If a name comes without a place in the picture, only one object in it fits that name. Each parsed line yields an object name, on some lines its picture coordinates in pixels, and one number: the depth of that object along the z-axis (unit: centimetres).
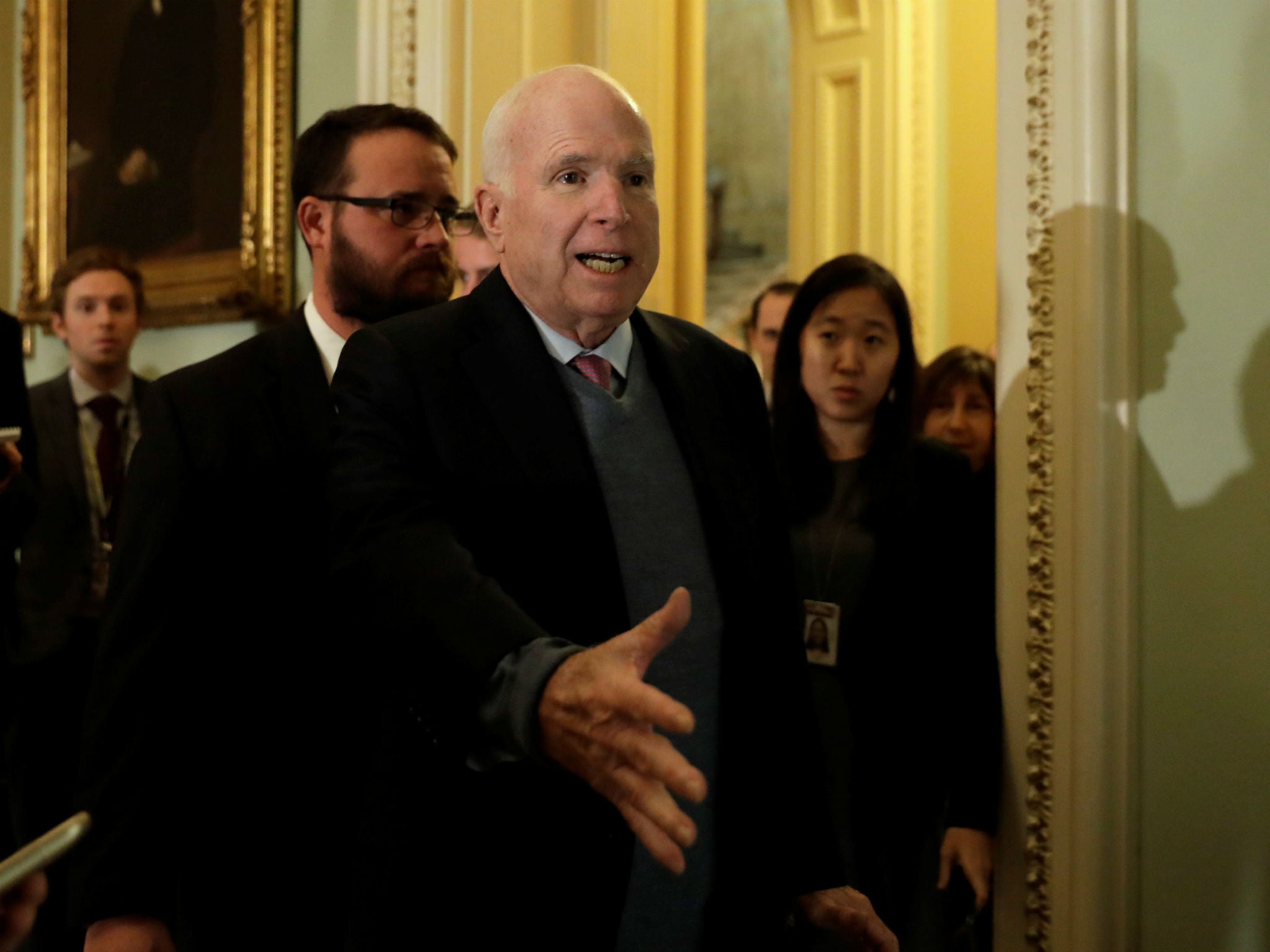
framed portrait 393
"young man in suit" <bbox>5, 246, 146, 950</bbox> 359
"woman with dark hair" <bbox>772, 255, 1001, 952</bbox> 246
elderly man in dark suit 141
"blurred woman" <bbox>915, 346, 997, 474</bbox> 348
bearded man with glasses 187
